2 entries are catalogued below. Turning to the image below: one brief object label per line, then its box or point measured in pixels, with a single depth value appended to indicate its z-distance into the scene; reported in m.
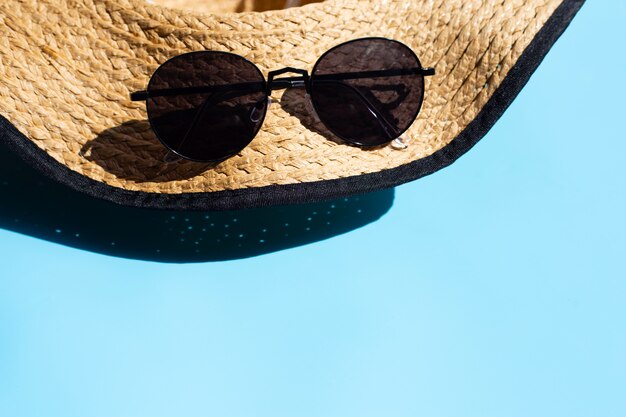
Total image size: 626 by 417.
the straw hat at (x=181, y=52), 0.91
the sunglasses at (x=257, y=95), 0.90
